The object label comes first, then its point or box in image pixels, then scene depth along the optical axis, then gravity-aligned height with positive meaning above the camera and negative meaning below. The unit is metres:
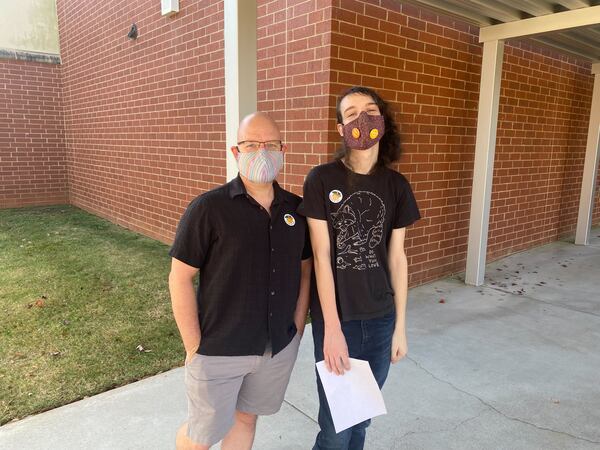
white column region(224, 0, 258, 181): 2.96 +0.46
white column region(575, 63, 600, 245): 7.36 -0.39
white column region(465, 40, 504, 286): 5.23 -0.17
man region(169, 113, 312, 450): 1.72 -0.51
